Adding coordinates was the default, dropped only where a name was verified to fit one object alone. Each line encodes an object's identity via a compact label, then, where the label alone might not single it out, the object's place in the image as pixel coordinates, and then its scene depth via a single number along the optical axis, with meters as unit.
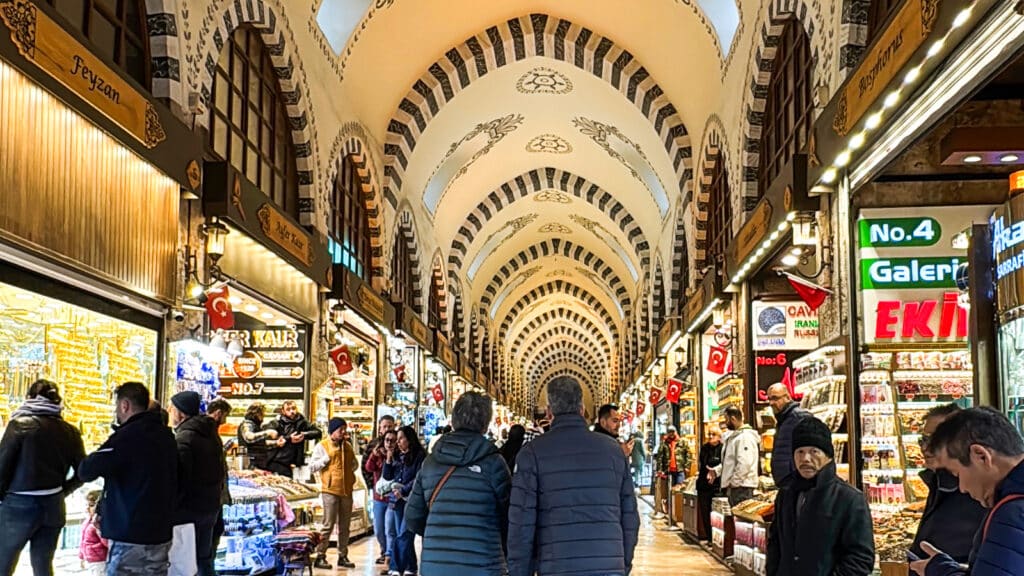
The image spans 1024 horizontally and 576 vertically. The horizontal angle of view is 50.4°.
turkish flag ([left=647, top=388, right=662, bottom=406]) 17.42
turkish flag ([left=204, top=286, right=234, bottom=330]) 7.04
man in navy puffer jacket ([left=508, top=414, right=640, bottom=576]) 3.71
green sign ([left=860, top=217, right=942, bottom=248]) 6.00
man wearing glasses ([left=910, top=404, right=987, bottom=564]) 3.16
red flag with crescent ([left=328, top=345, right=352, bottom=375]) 10.58
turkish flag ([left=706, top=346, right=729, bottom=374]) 10.38
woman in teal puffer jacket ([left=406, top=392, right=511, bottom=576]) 3.98
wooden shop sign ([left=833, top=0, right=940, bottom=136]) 4.26
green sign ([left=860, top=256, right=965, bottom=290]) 6.00
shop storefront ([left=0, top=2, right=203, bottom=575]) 4.79
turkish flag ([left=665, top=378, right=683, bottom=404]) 14.42
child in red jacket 5.26
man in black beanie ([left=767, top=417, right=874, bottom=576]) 3.34
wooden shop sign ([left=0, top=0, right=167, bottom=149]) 4.59
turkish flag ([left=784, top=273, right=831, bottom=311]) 6.52
